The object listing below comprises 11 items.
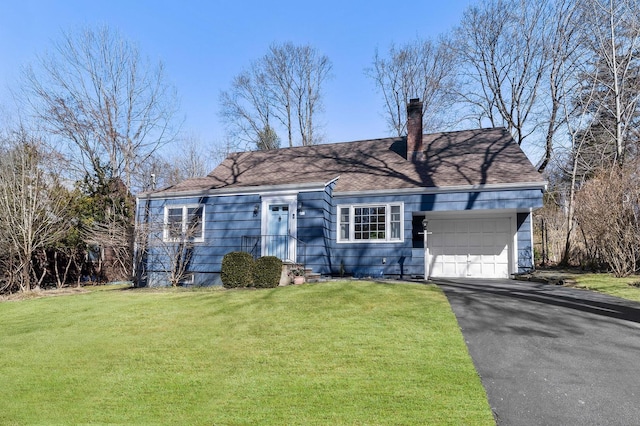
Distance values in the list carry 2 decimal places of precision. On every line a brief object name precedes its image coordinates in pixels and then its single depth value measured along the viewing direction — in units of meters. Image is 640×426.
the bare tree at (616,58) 16.80
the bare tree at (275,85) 33.50
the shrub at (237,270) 10.79
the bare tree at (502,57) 23.42
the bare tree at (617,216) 11.61
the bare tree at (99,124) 21.45
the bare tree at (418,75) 29.23
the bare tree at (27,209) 13.16
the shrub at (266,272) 10.67
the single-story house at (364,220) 13.15
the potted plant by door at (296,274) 11.57
